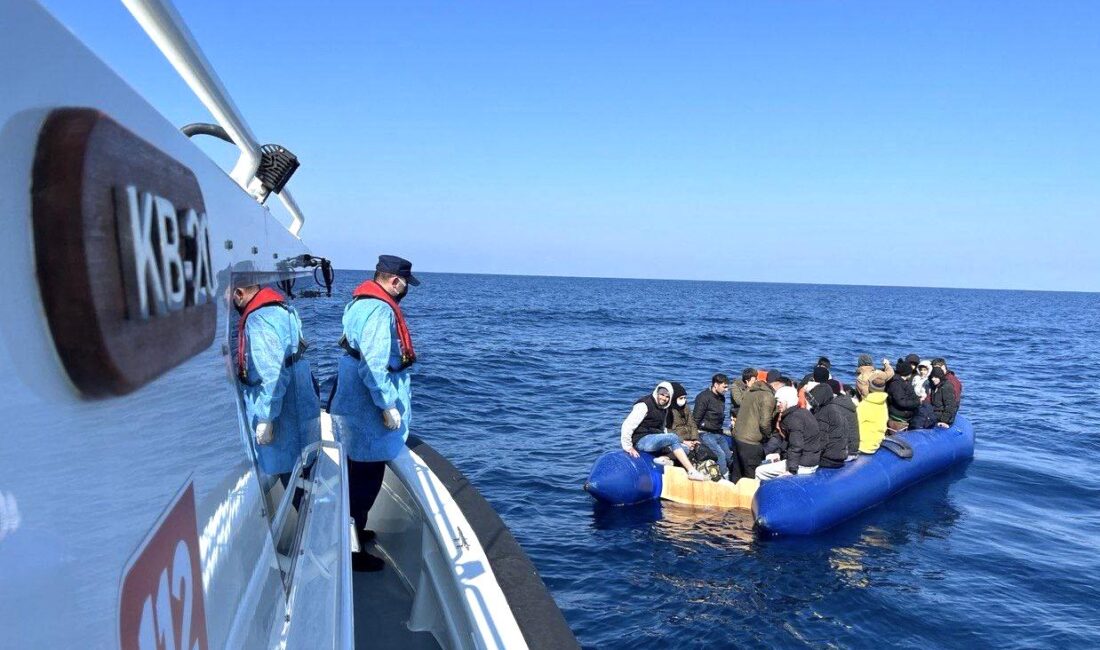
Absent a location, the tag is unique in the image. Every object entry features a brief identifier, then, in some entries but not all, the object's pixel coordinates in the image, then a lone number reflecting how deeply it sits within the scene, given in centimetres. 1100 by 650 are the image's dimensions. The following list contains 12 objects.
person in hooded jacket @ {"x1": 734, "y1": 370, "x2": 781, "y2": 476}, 976
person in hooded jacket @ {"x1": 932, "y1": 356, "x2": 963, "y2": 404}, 1277
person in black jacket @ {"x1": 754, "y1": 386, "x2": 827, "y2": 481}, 933
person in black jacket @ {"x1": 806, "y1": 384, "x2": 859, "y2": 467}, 952
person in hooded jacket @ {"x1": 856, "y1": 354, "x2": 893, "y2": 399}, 1070
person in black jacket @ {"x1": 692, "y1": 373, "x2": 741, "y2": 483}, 1020
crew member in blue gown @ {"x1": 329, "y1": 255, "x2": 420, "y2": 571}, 376
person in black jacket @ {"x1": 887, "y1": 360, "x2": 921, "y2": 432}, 1221
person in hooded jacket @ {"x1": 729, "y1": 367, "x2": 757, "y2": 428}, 1035
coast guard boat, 71
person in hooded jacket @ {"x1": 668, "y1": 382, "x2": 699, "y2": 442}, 1016
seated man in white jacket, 971
